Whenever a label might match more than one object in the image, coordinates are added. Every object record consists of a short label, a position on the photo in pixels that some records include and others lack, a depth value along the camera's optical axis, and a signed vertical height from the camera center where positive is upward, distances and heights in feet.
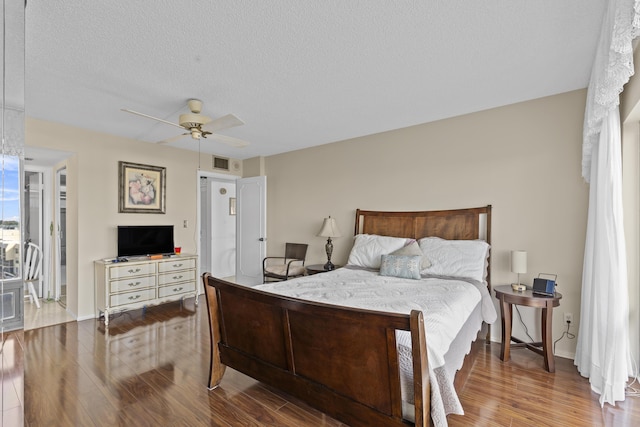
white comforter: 5.24 -2.28
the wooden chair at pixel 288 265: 15.57 -2.96
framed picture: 14.71 +1.07
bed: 5.14 -2.44
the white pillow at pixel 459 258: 10.31 -1.65
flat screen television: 14.35 -1.49
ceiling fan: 9.44 +2.73
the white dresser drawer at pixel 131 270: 13.16 -2.71
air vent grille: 18.51 +2.86
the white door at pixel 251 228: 18.03 -1.09
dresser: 13.07 -3.33
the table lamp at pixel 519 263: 9.64 -1.63
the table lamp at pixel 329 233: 14.64 -1.08
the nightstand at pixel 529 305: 8.74 -3.08
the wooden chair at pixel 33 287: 11.87 -3.56
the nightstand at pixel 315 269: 14.32 -2.78
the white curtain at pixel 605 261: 7.15 -1.22
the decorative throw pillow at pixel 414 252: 11.05 -1.53
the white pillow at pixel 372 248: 12.26 -1.55
